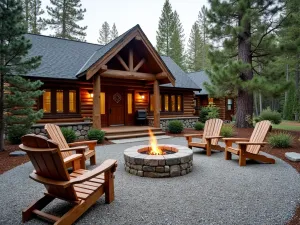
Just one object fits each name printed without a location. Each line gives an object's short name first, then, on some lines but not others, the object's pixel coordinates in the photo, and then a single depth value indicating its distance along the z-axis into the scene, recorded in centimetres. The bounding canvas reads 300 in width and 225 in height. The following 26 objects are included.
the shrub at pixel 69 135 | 802
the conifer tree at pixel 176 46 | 2900
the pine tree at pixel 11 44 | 629
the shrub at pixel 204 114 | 1519
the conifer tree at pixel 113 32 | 3723
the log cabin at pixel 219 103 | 1917
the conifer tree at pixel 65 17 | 2408
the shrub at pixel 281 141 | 716
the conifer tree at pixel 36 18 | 2400
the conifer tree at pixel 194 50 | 3356
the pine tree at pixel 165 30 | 2930
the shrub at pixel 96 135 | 858
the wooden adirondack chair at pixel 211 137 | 641
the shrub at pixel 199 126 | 1267
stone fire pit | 445
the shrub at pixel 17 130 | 682
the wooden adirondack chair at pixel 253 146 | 529
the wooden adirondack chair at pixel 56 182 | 238
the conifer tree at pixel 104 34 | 3741
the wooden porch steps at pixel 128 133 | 945
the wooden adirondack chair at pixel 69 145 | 454
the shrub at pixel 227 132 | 943
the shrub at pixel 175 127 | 1143
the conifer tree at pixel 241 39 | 972
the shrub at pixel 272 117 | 1405
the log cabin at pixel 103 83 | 951
